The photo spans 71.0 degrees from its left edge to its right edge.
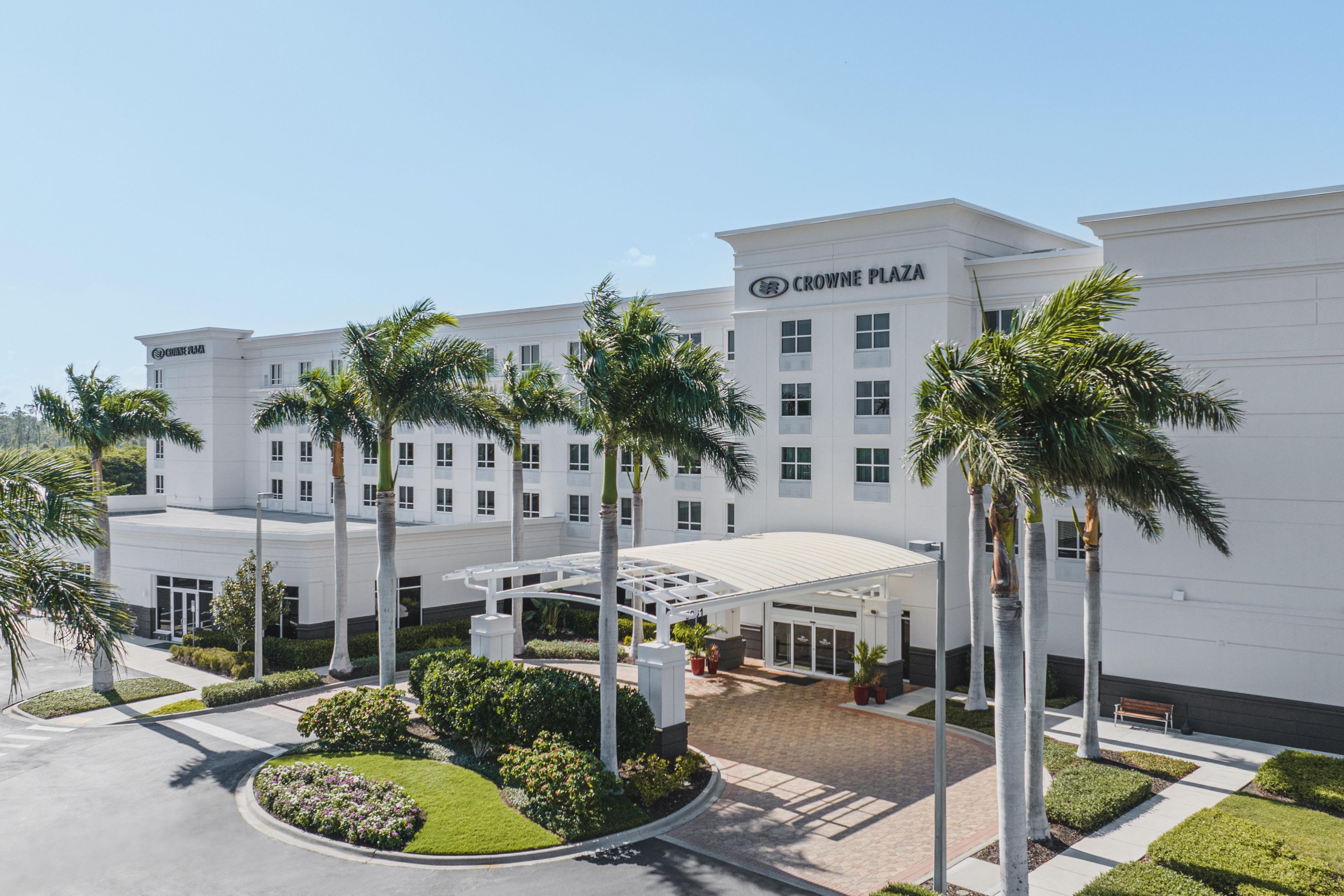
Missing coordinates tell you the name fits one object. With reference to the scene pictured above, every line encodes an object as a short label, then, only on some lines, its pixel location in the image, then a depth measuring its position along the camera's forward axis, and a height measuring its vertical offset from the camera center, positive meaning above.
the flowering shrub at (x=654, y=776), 19.09 -7.00
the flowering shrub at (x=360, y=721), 22.36 -6.64
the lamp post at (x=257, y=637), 28.81 -5.96
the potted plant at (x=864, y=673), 27.73 -6.86
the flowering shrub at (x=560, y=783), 17.61 -6.65
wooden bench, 24.14 -7.07
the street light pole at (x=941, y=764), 14.06 -4.93
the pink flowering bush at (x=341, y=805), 17.14 -6.95
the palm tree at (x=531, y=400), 32.25 +1.48
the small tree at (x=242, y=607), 31.64 -5.49
